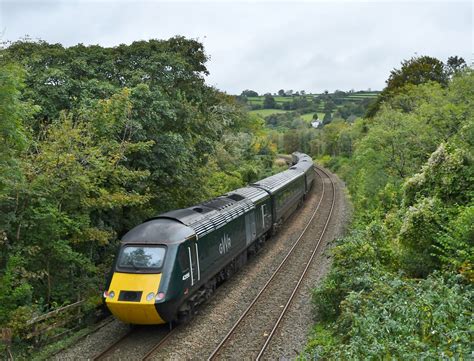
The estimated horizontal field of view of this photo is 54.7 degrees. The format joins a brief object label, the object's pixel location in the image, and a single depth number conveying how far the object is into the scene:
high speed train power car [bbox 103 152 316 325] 11.56
